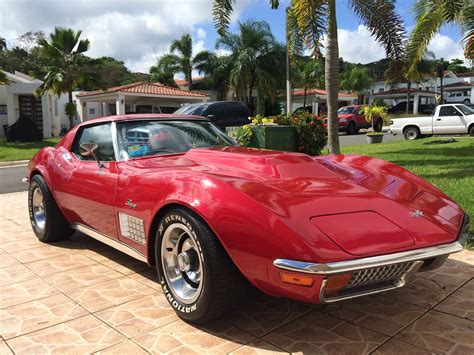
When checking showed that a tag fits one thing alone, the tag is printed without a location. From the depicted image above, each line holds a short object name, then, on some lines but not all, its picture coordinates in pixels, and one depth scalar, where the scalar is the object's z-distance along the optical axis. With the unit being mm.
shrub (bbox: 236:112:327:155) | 10242
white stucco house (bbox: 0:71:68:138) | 26188
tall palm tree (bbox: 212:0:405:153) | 8398
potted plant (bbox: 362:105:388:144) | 17722
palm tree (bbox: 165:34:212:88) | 37625
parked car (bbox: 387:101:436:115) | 46997
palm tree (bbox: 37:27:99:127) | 23859
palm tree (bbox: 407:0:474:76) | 9617
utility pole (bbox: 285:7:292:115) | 17469
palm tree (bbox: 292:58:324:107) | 38906
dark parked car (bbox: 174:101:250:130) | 14462
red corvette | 2303
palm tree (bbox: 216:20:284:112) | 32188
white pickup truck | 17953
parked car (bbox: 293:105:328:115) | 48419
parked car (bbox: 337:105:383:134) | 25875
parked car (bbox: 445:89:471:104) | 59562
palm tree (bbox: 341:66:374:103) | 49906
